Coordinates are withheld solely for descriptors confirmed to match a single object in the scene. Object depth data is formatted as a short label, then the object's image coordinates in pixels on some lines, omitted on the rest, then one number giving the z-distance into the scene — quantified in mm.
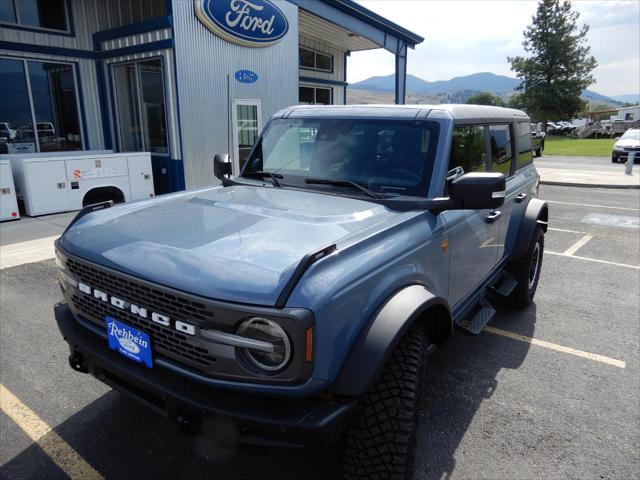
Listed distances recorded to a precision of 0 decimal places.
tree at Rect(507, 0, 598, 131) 54219
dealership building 9930
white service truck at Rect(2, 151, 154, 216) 8391
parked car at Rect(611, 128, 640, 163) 20241
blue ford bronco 1850
